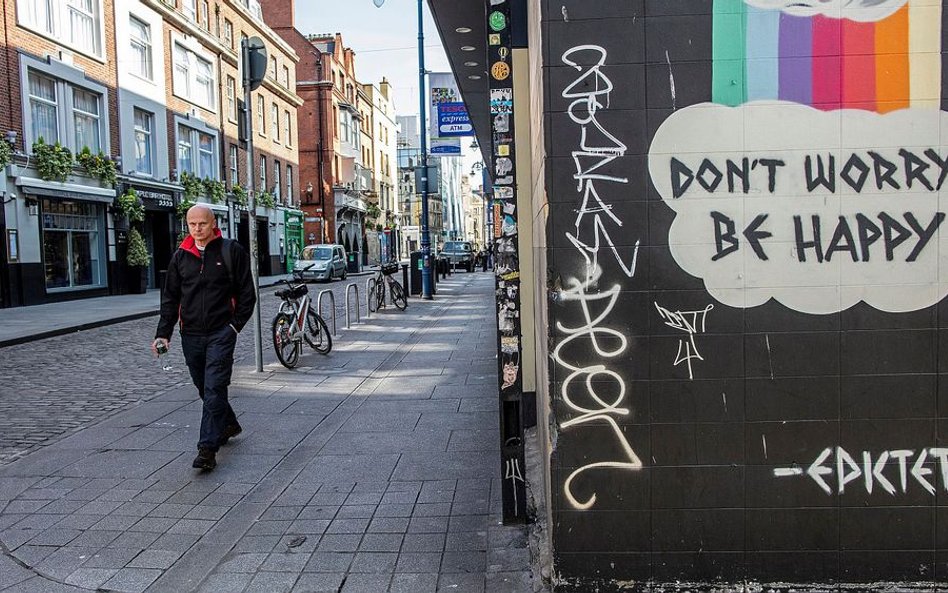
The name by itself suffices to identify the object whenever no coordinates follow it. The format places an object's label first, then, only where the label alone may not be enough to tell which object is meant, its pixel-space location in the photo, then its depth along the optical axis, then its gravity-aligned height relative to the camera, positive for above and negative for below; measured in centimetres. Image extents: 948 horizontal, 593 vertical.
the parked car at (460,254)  4516 -11
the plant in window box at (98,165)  2216 +286
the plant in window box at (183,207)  2820 +193
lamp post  2047 +89
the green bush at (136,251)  2438 +30
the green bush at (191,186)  2897 +280
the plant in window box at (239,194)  3353 +287
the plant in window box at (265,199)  3729 +283
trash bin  4559 -50
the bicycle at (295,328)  929 -91
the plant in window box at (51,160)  1988 +271
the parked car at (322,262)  3222 -30
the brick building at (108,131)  1980 +432
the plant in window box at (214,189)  3092 +282
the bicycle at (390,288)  1716 -78
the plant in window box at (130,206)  2384 +172
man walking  531 -34
